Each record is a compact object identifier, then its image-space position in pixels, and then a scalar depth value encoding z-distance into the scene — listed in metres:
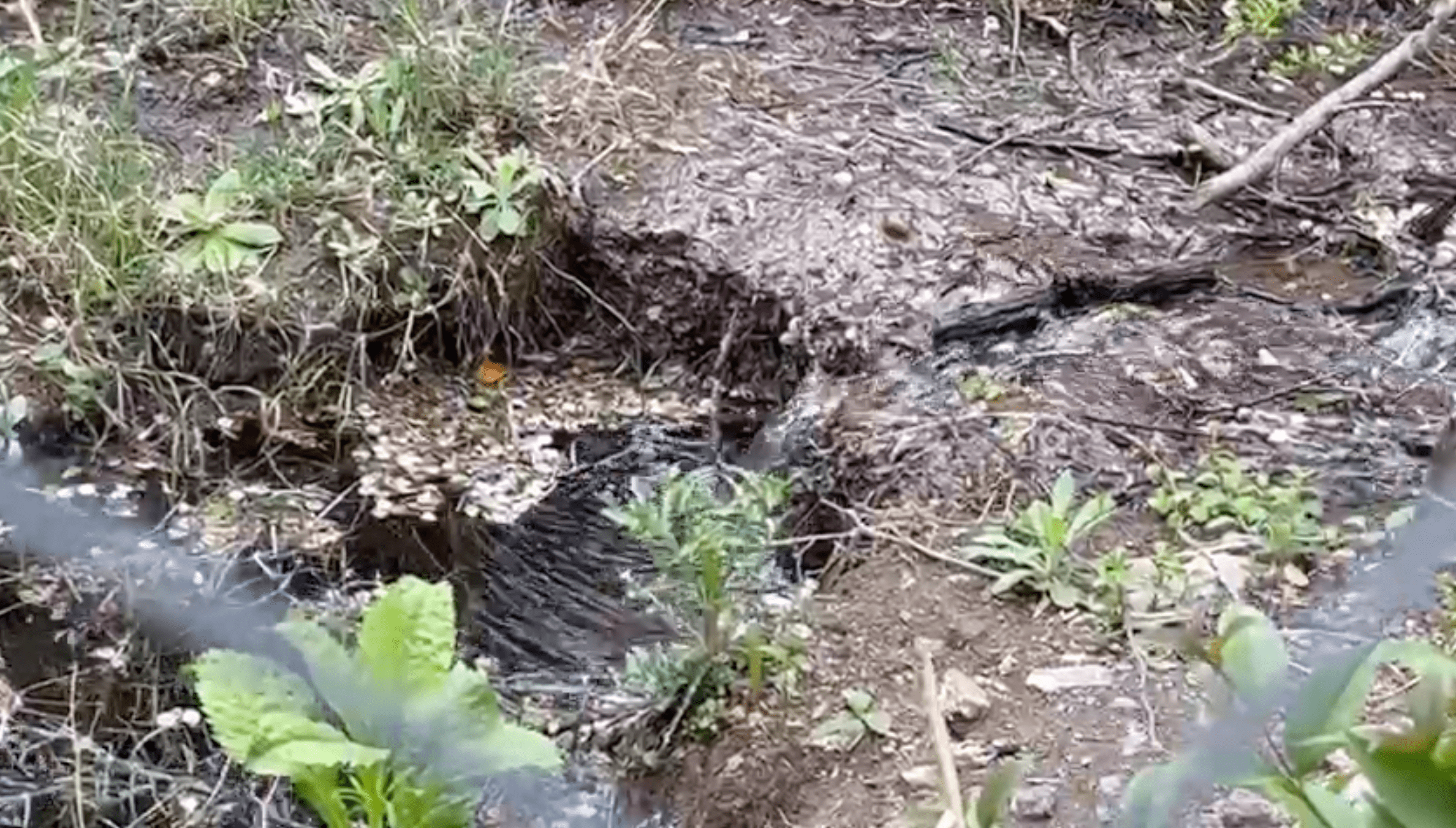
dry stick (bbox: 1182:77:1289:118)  4.24
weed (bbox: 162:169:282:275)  3.56
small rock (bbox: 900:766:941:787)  2.33
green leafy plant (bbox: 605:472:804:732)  2.57
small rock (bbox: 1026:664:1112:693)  2.49
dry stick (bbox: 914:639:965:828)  1.85
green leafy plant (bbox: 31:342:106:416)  3.46
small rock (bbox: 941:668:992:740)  2.44
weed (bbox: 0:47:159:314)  3.52
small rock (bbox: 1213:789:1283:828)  2.15
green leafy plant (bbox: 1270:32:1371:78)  4.47
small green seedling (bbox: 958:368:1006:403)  3.18
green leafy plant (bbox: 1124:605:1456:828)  1.18
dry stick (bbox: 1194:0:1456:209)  3.90
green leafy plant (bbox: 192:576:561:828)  2.01
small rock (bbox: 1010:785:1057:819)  2.24
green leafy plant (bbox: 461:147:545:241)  3.76
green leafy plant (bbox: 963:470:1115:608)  2.65
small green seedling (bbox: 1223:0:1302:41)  4.59
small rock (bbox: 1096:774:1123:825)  2.23
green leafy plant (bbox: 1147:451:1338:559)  2.70
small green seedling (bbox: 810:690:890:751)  2.45
